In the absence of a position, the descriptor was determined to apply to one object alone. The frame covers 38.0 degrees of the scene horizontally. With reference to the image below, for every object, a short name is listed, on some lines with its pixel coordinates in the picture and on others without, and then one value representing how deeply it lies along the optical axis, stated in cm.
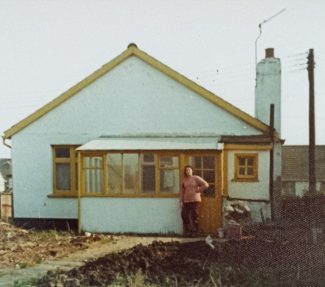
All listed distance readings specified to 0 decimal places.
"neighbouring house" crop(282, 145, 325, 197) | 4316
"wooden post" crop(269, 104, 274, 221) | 1600
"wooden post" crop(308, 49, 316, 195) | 2221
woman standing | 1436
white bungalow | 1527
